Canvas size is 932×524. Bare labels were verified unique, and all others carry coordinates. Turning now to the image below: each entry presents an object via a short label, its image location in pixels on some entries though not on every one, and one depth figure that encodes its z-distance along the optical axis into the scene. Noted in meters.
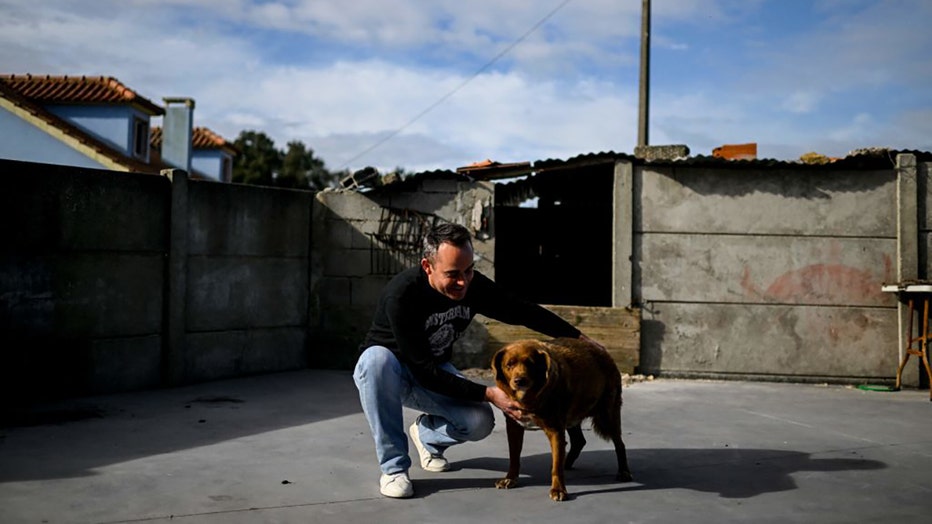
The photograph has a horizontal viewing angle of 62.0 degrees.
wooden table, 8.11
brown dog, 3.67
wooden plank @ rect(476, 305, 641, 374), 8.74
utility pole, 14.09
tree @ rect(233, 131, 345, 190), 43.34
